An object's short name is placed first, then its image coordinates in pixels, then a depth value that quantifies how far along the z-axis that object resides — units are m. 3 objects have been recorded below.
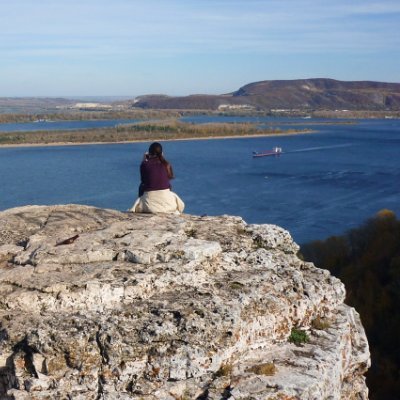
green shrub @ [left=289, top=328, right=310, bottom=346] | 4.70
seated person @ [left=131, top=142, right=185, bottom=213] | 6.19
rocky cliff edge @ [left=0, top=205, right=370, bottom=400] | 4.00
